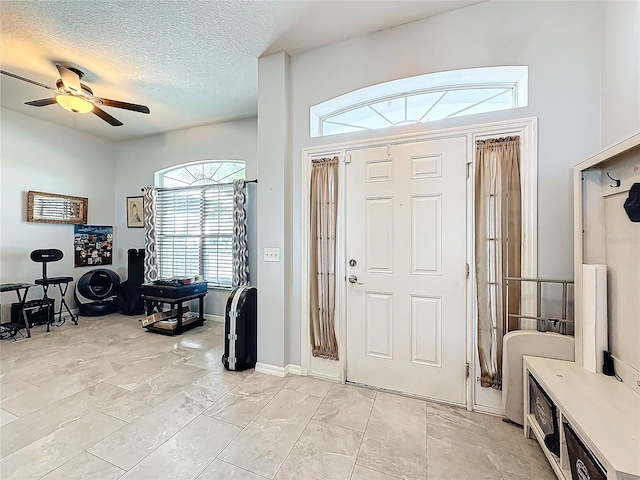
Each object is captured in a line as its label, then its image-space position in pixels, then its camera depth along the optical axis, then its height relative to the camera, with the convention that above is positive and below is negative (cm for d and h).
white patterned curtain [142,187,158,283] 468 +11
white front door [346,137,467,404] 216 -23
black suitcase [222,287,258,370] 270 -93
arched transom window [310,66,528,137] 216 +125
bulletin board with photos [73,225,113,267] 477 -11
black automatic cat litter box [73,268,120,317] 452 -90
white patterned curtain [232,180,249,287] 405 +5
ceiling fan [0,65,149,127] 273 +149
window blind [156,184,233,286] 444 +13
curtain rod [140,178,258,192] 405 +89
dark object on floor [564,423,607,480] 109 -94
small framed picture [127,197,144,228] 508 +51
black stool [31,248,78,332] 389 -58
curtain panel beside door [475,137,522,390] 198 -2
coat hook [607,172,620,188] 148 +31
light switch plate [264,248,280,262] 266 -15
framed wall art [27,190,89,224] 416 +51
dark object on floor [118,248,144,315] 478 -84
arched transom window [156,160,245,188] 447 +114
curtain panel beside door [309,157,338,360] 253 -16
